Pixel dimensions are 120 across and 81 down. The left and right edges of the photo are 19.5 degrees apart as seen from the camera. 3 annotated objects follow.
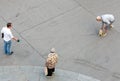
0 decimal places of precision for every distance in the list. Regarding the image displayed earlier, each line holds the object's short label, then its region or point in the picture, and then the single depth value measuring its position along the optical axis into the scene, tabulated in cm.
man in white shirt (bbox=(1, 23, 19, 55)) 1388
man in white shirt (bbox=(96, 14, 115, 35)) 1502
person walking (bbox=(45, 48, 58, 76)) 1291
